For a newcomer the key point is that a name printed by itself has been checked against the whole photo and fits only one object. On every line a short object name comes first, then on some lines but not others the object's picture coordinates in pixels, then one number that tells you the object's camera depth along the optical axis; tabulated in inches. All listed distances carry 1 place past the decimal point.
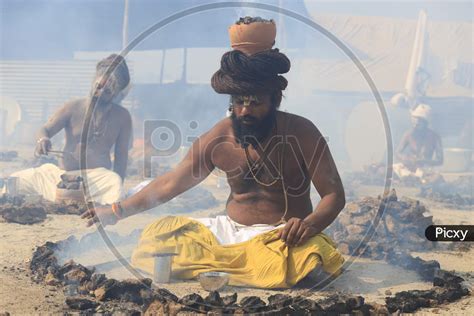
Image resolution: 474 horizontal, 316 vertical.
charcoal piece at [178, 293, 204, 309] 190.4
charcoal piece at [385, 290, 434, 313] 199.8
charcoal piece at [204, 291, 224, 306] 191.6
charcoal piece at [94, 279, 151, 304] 199.0
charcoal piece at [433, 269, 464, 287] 224.2
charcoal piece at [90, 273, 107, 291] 208.5
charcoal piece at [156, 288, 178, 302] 197.1
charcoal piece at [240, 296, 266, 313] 190.9
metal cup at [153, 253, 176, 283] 225.6
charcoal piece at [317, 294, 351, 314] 191.0
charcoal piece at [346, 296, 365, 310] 193.8
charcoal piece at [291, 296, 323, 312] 188.9
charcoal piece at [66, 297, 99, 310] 191.8
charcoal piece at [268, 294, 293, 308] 190.9
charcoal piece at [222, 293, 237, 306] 193.8
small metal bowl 216.1
